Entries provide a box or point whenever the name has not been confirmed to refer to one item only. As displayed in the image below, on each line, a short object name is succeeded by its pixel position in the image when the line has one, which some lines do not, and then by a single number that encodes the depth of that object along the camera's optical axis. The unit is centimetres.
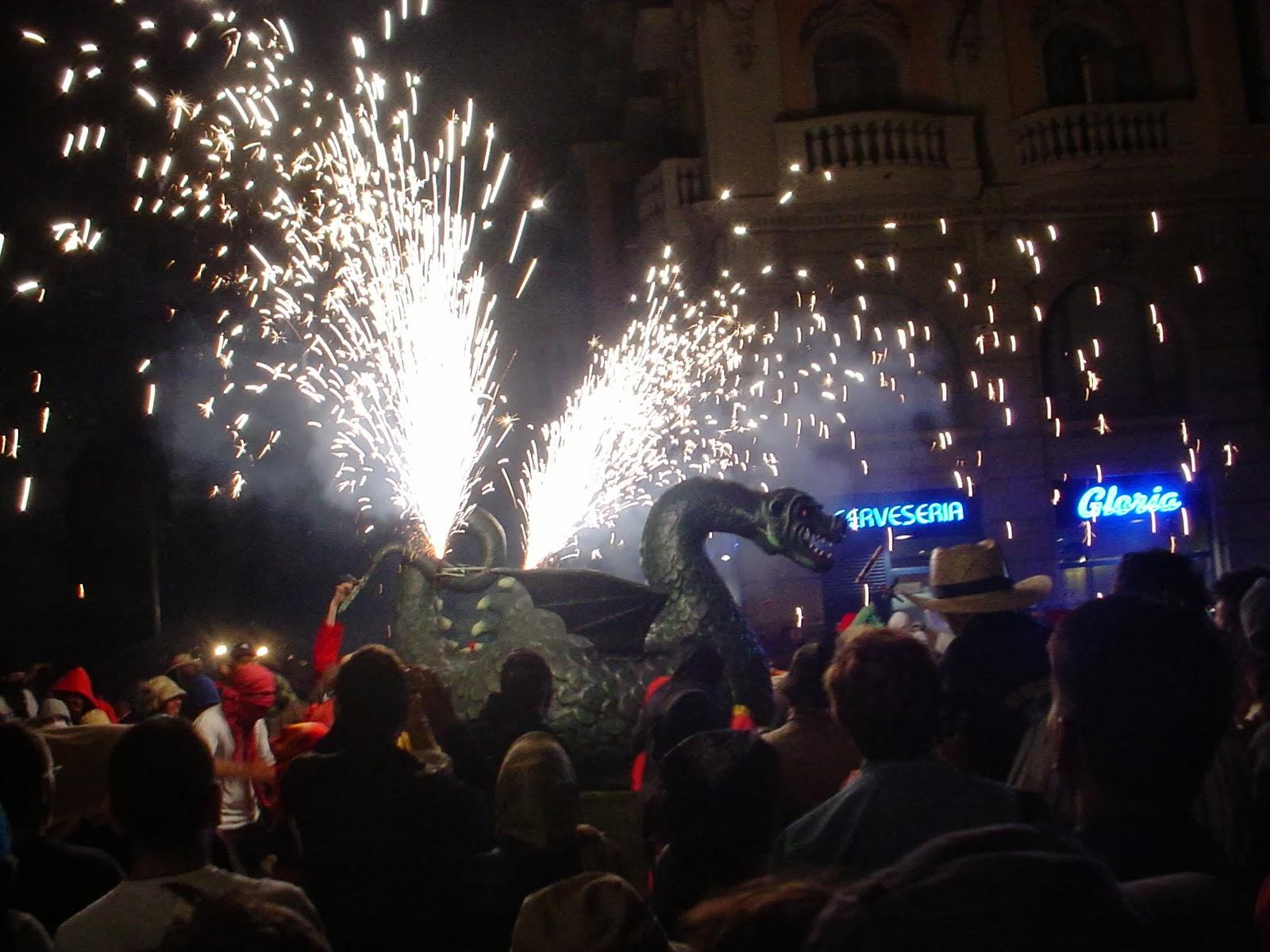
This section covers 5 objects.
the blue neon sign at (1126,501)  1508
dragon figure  604
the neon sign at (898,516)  1469
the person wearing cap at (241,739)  640
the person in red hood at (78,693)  801
